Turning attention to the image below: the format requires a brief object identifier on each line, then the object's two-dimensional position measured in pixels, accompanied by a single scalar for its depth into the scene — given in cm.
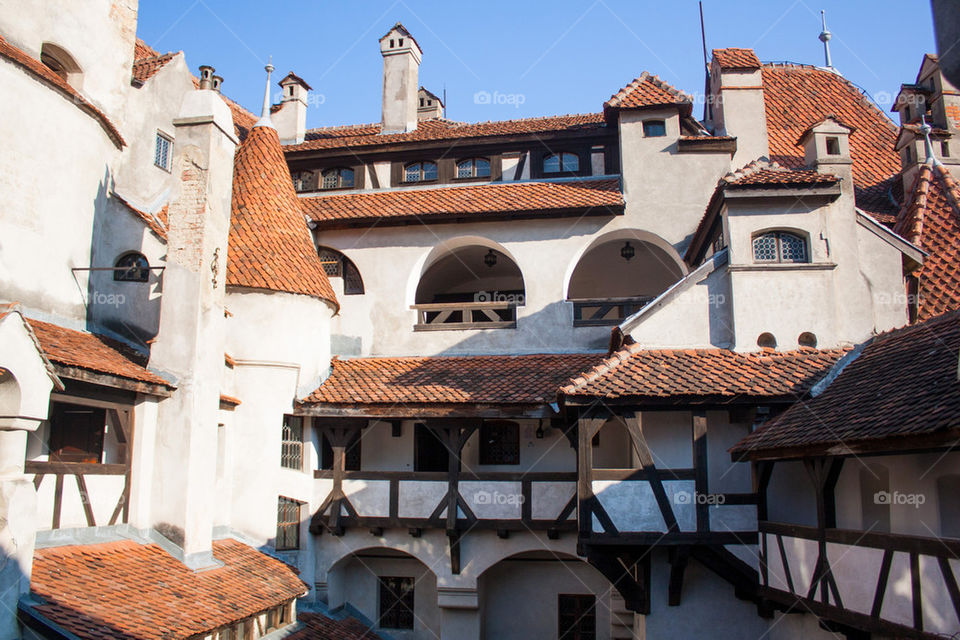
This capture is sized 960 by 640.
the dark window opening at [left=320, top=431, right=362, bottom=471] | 1678
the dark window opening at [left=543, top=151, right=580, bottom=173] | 1886
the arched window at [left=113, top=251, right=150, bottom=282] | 1403
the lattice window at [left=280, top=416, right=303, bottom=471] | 1583
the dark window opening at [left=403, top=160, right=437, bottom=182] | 1942
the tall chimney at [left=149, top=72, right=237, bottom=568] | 1221
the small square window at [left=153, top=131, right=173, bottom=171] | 1609
